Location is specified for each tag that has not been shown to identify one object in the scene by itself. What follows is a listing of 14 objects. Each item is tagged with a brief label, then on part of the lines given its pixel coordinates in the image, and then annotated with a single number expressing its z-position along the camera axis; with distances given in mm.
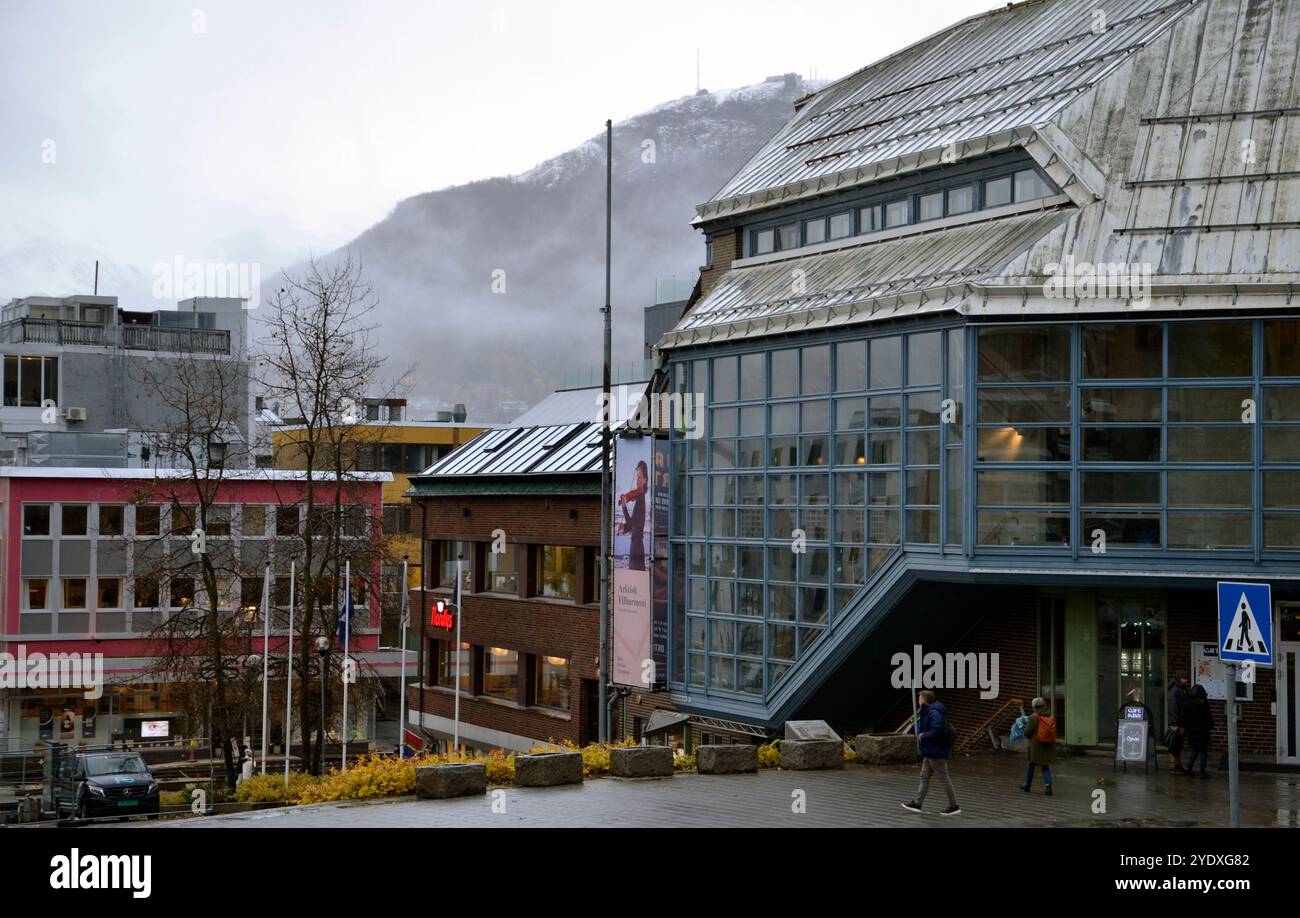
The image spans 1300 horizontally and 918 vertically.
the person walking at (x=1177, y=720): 25375
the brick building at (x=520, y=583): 43906
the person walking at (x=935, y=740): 20031
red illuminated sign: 48000
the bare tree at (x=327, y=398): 35719
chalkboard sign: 25359
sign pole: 15406
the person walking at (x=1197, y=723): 25078
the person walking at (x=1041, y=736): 22484
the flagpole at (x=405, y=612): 48625
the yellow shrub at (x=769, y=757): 25688
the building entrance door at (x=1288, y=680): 26453
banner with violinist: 34781
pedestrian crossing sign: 15414
